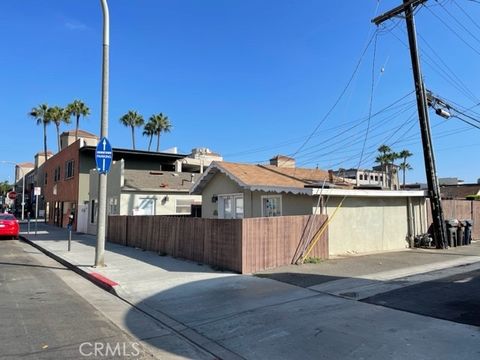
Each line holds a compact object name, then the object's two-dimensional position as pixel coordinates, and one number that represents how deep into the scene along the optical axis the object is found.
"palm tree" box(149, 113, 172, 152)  68.56
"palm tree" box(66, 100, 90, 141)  62.09
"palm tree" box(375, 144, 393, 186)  71.69
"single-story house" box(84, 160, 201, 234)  26.62
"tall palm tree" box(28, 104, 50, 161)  63.44
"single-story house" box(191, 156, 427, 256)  15.38
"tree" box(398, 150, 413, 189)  76.62
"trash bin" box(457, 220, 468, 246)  19.17
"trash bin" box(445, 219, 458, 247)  18.55
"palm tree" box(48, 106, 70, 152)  62.25
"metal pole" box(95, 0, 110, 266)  12.94
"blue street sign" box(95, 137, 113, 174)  13.05
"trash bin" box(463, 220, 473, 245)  19.70
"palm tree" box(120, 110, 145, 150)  69.62
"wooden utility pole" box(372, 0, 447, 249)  17.89
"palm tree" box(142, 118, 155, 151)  69.00
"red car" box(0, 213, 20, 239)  25.61
